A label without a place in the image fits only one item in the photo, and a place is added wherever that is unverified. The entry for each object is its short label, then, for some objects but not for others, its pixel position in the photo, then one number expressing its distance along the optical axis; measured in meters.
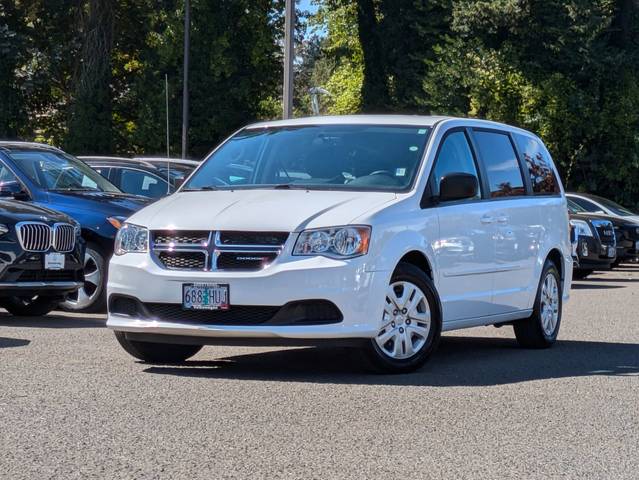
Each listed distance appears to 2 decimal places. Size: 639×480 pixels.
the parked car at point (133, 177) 18.22
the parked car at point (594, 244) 23.64
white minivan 8.78
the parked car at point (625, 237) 26.94
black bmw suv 12.98
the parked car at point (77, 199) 14.34
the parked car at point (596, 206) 27.00
